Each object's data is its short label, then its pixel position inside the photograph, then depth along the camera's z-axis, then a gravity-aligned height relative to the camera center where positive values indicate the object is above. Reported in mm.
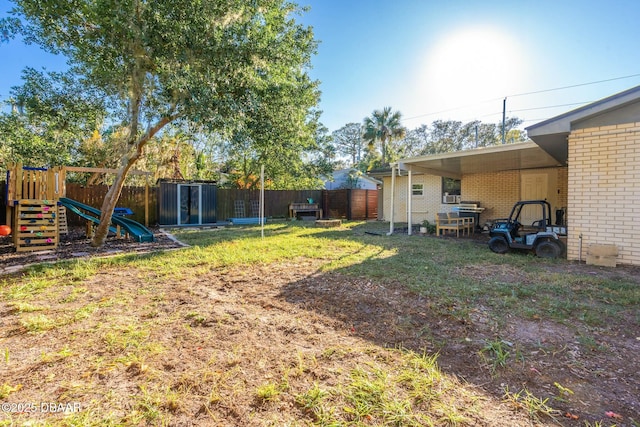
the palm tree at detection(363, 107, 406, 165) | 27081 +7357
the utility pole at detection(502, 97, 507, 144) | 22884 +7773
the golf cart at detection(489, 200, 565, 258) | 6254 -696
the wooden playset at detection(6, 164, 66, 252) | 6523 -13
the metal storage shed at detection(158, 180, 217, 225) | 12773 +163
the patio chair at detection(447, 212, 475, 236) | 10502 -538
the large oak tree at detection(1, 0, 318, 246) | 5535 +3062
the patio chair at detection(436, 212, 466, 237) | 10312 -641
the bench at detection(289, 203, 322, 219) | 16453 -163
